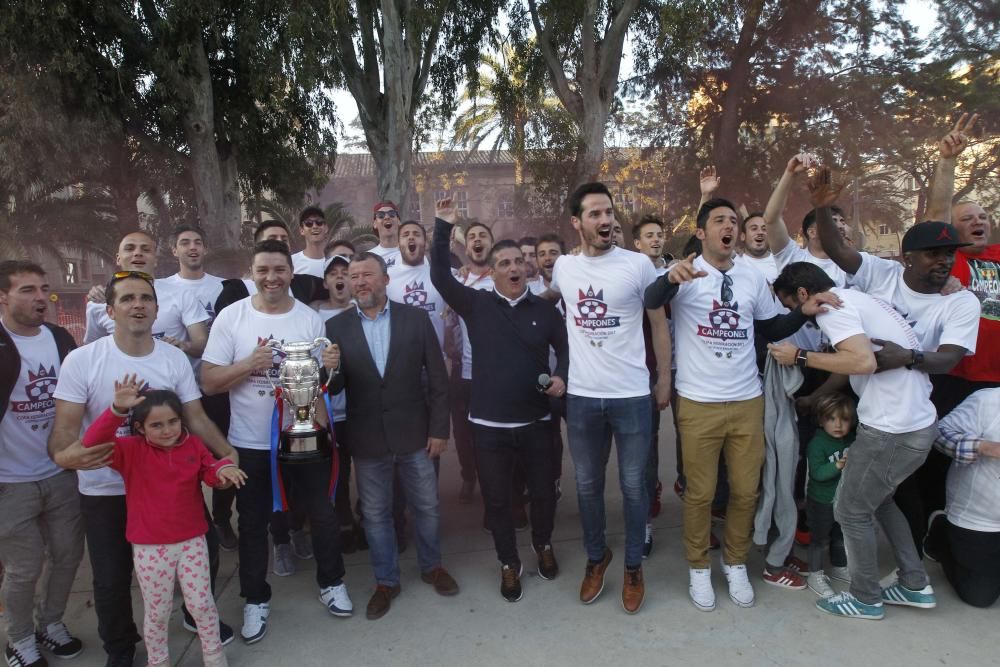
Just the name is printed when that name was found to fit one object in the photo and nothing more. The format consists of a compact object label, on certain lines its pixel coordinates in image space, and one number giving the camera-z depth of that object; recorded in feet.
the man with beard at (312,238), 17.31
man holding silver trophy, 10.81
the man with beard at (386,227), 17.52
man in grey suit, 11.79
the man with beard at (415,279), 15.47
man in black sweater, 12.01
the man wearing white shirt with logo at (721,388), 11.45
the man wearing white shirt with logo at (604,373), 11.48
